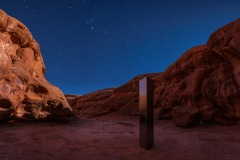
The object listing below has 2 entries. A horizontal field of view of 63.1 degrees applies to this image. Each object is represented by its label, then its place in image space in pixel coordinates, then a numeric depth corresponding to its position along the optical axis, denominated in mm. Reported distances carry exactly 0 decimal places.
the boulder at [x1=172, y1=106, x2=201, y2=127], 11750
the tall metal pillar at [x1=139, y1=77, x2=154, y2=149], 6536
